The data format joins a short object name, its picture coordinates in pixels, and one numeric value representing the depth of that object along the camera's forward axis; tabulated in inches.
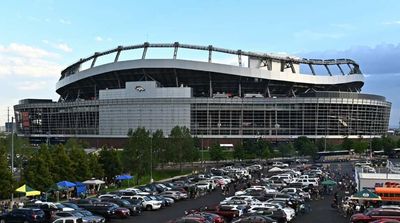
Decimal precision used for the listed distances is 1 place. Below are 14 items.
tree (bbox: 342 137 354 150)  4473.4
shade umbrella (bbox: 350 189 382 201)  1472.7
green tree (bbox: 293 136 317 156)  4163.4
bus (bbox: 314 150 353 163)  4097.0
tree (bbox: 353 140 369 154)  4423.0
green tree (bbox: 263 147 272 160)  3871.3
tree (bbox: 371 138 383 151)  4649.6
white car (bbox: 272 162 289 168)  3152.6
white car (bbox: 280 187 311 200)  1684.8
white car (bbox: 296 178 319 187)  2021.4
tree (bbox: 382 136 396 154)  4461.1
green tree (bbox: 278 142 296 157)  4159.0
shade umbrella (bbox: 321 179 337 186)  1932.9
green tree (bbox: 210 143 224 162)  3543.3
